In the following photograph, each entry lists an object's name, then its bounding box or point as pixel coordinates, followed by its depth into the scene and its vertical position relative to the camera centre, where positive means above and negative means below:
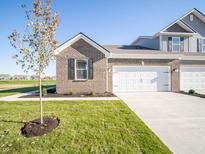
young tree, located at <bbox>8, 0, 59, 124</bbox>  4.76 +1.29
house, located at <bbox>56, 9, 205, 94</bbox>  11.66 +0.97
